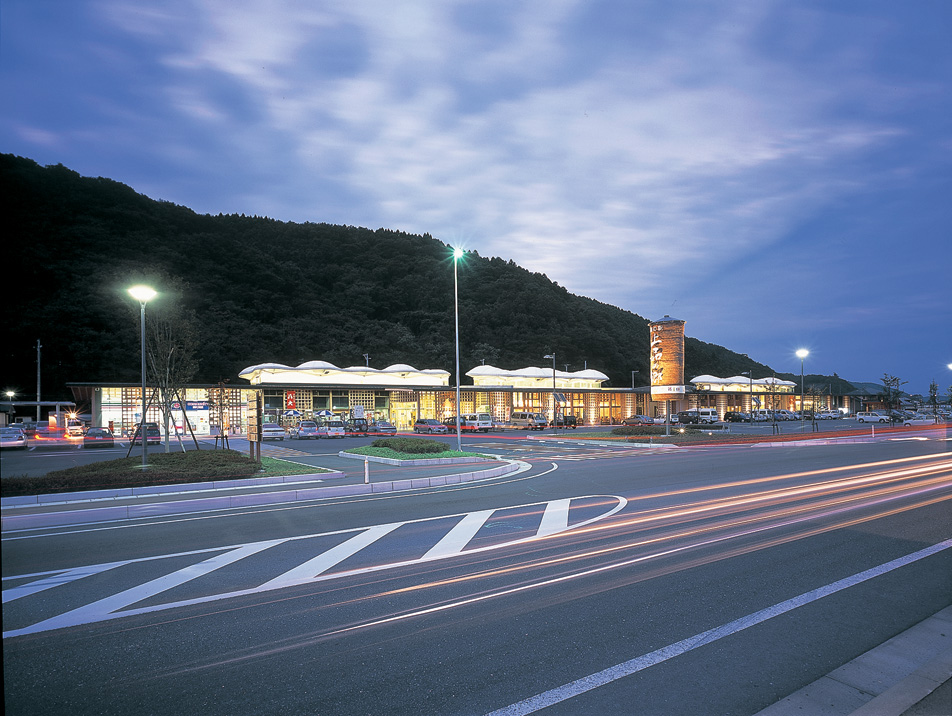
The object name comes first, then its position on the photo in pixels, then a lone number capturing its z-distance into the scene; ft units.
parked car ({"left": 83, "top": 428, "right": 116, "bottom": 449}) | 109.09
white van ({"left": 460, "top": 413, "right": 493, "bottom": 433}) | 168.86
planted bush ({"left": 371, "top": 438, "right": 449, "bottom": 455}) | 76.38
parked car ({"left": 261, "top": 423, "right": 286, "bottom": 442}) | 133.80
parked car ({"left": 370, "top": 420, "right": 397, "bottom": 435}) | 150.30
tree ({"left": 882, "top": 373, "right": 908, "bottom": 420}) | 240.53
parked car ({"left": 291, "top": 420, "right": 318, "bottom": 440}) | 136.15
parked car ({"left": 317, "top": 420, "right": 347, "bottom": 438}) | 138.69
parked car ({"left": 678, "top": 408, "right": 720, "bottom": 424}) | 199.11
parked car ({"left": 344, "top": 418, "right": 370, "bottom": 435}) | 151.08
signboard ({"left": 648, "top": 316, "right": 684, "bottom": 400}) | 139.74
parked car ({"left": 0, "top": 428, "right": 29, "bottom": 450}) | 97.22
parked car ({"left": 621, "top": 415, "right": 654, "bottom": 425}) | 188.74
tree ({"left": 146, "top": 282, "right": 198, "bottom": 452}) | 85.25
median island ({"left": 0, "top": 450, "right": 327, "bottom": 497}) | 46.42
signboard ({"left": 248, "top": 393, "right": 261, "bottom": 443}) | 65.05
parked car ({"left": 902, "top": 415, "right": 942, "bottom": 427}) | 180.75
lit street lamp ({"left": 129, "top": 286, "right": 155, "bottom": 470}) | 60.43
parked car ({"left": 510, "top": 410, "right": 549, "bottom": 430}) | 176.24
